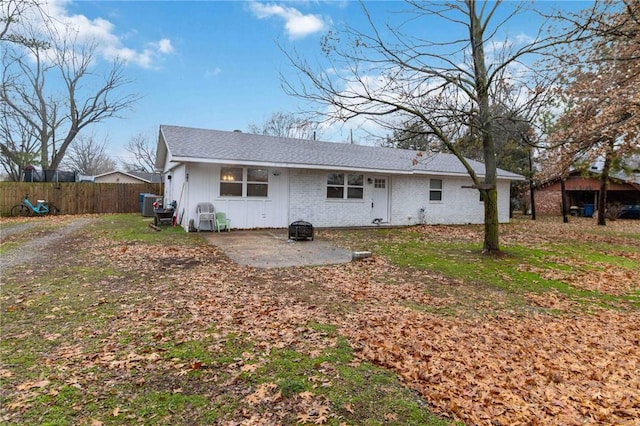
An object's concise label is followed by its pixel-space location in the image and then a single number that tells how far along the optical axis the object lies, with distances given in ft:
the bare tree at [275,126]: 120.88
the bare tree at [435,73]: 25.12
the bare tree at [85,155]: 133.69
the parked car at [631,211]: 74.79
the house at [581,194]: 78.69
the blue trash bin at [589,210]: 80.25
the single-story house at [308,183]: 41.60
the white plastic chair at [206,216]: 40.68
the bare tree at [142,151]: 140.21
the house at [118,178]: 106.01
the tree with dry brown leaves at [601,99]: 24.13
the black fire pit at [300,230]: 35.47
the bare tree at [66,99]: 85.97
